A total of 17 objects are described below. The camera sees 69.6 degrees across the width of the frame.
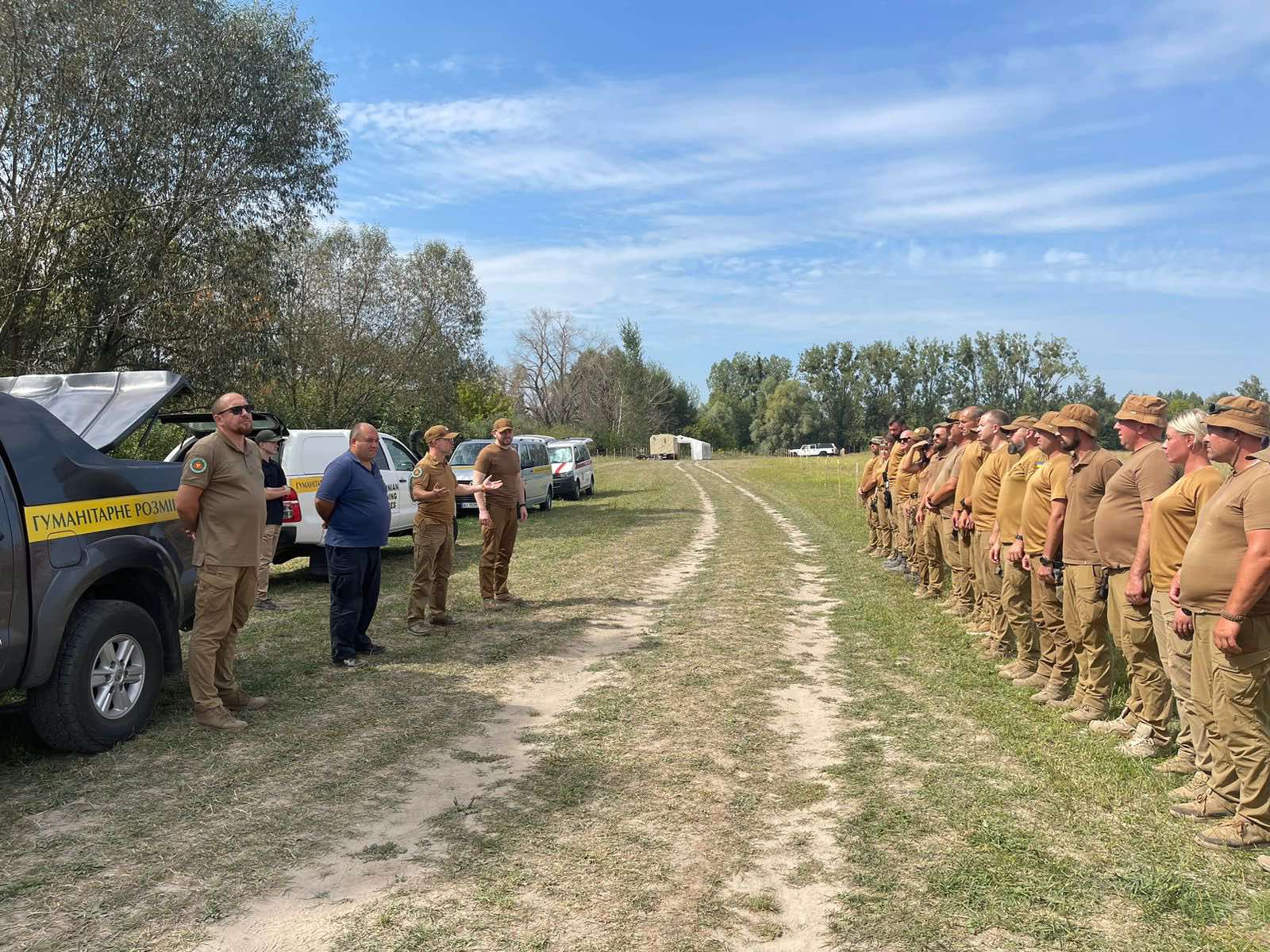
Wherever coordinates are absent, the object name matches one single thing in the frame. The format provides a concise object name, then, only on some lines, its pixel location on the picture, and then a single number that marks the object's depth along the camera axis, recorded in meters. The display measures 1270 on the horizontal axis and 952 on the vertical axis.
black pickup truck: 4.96
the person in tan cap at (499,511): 9.92
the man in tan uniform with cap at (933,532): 11.12
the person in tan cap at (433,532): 8.93
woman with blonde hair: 4.83
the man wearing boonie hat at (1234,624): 4.15
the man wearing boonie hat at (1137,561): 5.46
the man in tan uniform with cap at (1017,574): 7.52
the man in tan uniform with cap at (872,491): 15.65
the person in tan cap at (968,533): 9.20
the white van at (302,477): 11.23
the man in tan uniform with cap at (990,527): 8.27
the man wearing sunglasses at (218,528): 5.89
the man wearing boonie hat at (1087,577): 6.20
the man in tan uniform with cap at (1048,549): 6.76
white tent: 91.69
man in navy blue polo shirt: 7.65
